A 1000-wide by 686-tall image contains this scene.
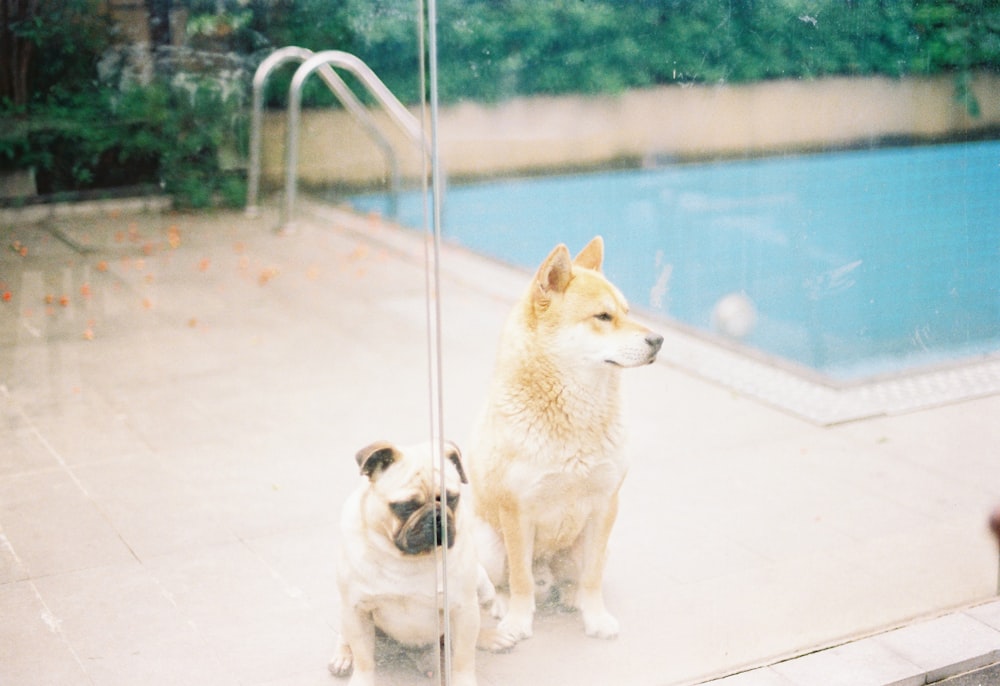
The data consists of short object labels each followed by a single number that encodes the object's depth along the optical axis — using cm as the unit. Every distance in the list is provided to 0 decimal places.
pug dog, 312
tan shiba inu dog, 334
